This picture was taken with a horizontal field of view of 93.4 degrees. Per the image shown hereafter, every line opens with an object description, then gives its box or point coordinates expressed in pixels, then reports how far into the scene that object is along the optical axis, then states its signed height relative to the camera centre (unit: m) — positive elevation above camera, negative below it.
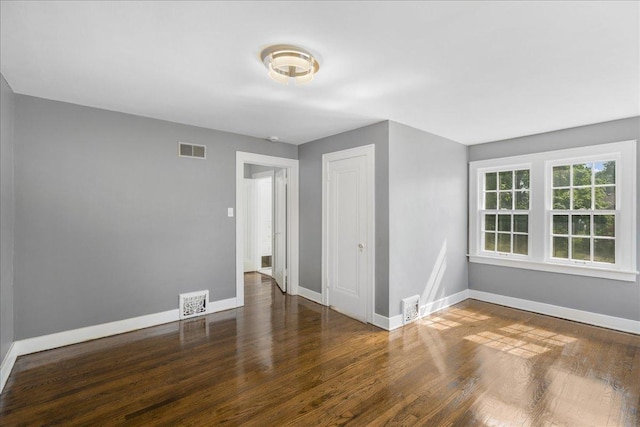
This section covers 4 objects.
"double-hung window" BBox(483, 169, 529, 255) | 4.41 -0.01
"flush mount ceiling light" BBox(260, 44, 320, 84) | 2.06 +1.04
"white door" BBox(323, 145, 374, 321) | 3.81 -0.26
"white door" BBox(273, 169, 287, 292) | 5.12 -0.31
